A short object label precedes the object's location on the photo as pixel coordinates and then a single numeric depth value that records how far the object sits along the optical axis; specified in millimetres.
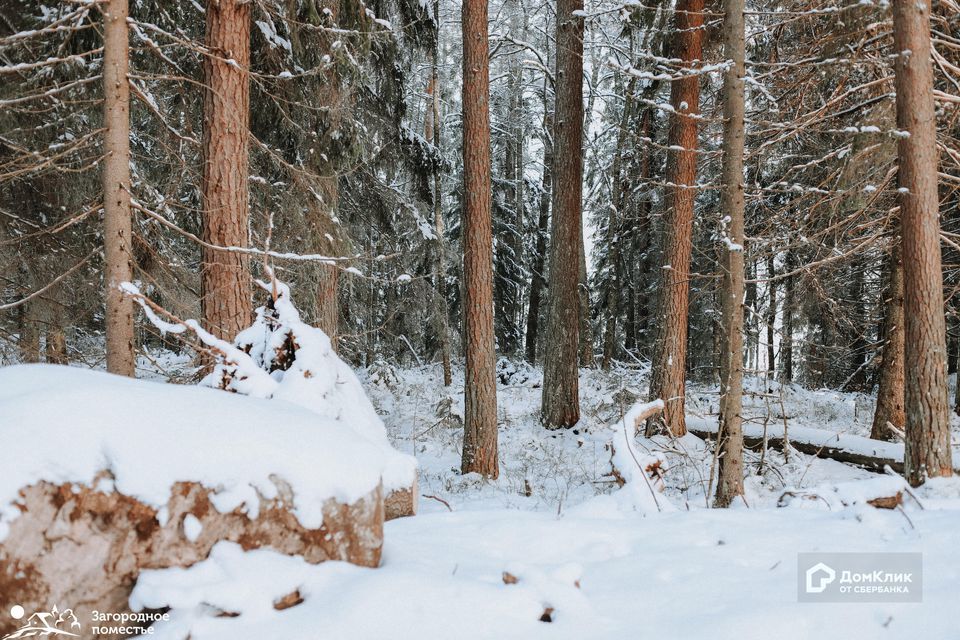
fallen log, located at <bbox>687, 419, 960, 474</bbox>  7512
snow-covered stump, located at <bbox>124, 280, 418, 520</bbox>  3391
